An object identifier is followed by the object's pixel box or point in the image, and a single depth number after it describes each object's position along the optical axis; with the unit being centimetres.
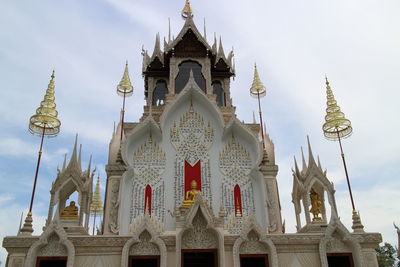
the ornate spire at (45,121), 1584
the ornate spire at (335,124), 1669
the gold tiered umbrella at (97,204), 2866
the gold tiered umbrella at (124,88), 1966
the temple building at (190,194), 1136
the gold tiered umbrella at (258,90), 2062
